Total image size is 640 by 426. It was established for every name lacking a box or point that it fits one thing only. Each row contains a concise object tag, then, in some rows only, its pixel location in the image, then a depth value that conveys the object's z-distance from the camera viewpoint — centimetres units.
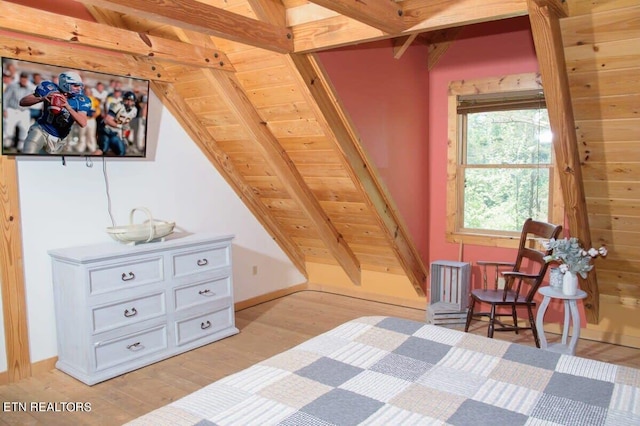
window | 385
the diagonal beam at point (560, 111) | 220
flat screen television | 289
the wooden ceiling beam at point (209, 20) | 216
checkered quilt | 138
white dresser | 300
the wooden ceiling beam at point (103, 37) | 260
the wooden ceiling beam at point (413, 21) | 240
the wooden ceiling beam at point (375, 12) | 222
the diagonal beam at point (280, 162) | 349
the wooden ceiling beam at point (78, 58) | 289
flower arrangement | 299
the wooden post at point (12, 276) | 296
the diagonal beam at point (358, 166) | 316
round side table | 301
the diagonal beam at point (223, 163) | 386
